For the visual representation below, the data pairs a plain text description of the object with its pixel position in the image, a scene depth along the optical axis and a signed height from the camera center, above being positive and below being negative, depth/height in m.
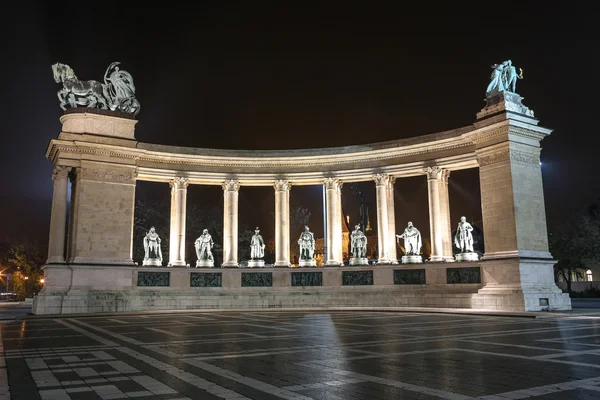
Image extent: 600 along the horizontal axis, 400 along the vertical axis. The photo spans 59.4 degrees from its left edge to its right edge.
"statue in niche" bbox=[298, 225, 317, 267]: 52.72 +3.25
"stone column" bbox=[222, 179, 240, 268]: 51.16 +5.72
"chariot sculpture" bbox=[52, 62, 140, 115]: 47.03 +17.63
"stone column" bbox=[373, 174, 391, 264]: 49.28 +6.01
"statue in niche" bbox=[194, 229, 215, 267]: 51.77 +3.46
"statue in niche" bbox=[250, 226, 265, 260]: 53.25 +3.63
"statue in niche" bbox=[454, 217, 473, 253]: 46.19 +3.74
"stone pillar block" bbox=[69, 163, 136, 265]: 44.47 +6.03
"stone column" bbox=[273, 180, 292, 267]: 52.03 +6.02
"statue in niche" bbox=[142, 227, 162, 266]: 49.85 +3.49
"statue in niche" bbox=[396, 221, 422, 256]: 48.97 +3.55
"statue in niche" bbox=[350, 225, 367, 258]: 52.12 +3.60
